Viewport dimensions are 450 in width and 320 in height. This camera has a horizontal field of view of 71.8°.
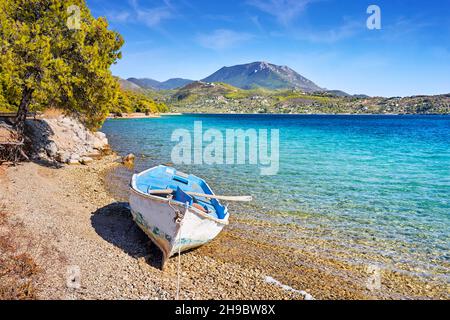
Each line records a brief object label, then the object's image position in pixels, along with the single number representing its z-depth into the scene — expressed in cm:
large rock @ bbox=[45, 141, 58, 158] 2823
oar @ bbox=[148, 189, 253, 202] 1243
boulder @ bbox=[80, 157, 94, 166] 2922
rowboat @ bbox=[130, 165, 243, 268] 1125
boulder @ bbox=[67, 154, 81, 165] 2819
